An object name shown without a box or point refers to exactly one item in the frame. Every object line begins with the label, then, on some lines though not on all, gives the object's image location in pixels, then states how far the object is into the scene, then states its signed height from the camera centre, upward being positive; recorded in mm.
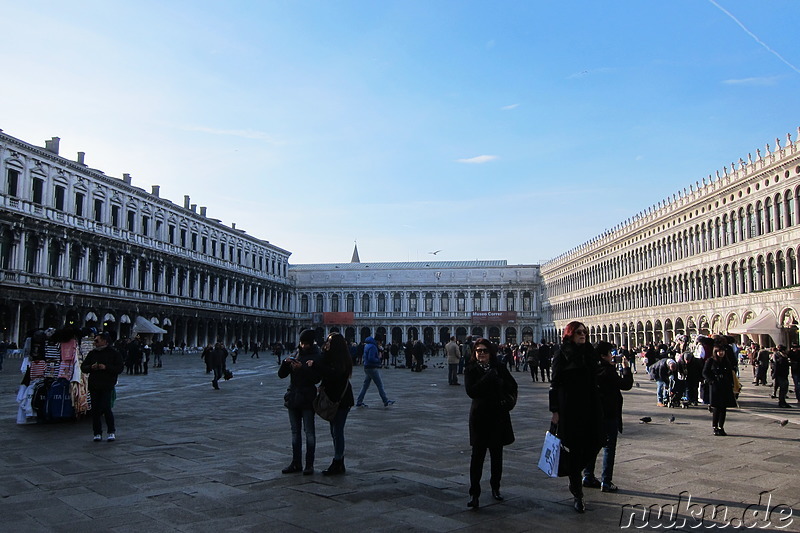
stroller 12867 -1352
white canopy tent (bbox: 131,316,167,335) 31212 +133
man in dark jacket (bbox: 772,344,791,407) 12859 -967
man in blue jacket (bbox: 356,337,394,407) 12516 -788
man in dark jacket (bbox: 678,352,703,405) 12344 -907
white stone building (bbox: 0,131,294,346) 34469 +5072
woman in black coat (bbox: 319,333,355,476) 6266 -519
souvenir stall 9867 -778
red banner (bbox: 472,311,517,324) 74125 +1167
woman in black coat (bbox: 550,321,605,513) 5027 -638
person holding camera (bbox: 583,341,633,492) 5797 -756
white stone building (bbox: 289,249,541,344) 81250 +3708
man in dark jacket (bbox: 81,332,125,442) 8148 -590
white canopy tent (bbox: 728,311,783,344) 27141 -82
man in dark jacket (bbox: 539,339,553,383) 21094 -968
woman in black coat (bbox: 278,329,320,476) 6293 -663
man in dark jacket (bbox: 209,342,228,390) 16734 -811
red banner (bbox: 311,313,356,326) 73688 +1087
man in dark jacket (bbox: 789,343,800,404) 13773 -807
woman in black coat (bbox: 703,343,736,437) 8727 -798
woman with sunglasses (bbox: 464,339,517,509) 5109 -645
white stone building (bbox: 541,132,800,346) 31406 +4092
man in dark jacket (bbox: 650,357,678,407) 12859 -953
